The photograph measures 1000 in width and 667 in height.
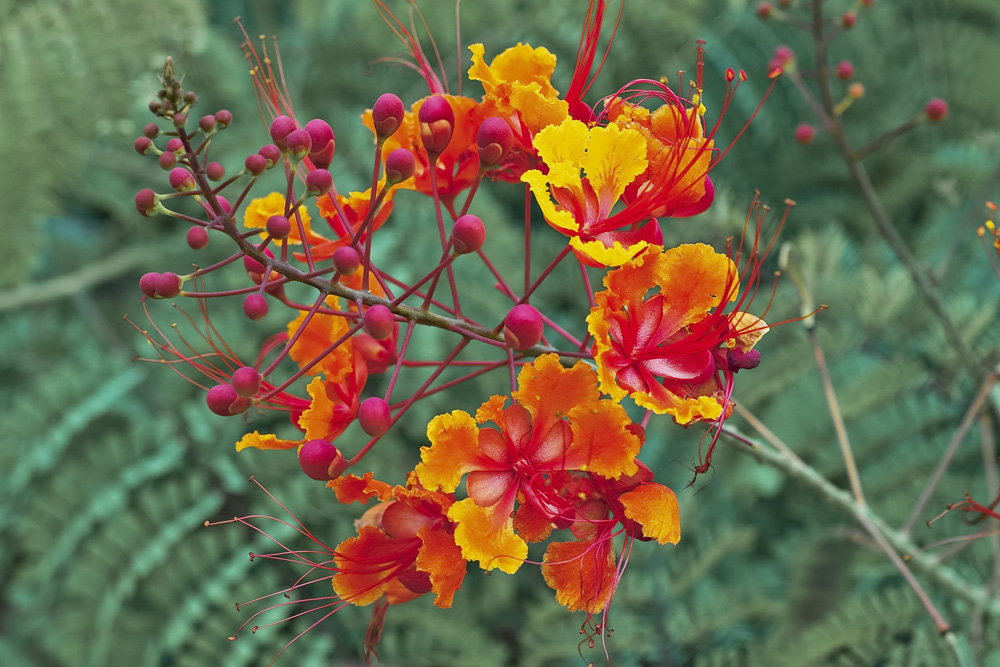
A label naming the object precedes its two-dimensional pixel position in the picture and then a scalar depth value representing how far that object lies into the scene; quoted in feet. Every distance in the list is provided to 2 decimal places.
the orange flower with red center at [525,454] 1.62
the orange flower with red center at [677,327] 1.65
